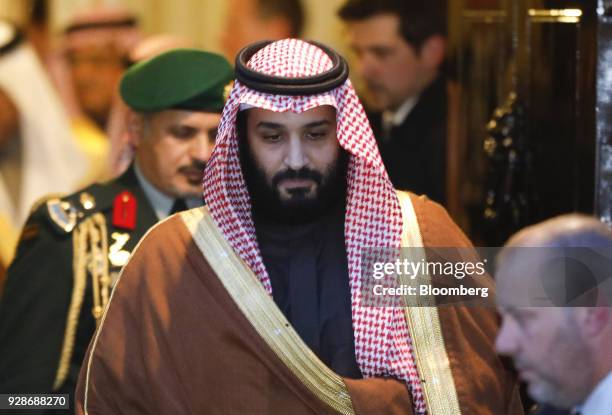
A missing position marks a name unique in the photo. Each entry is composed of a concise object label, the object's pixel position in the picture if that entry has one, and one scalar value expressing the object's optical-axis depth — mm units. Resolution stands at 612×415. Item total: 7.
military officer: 8781
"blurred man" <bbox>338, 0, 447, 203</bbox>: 12422
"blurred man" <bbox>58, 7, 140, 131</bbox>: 12750
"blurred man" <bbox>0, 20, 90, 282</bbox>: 12617
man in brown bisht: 7020
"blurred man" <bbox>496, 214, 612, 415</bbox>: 5750
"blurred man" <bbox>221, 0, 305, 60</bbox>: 12820
